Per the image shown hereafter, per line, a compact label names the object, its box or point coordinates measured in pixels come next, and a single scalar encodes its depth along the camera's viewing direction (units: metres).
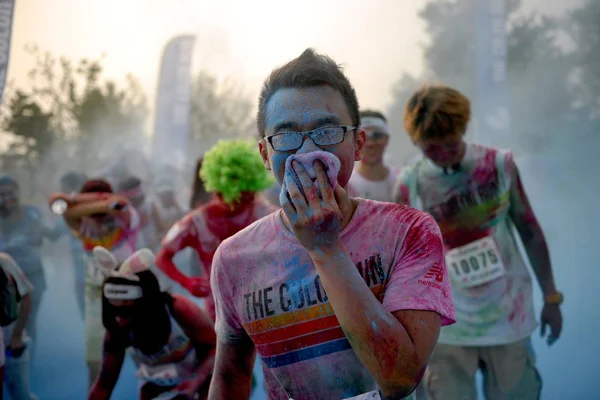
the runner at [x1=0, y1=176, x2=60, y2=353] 6.50
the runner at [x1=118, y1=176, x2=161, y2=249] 7.28
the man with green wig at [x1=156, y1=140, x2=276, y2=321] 4.07
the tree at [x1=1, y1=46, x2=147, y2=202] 11.66
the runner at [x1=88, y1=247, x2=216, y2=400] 3.33
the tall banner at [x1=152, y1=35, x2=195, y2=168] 11.66
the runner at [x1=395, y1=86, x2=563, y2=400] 3.46
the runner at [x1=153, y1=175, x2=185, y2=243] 8.62
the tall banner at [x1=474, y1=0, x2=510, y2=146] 8.42
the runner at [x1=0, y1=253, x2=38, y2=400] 4.00
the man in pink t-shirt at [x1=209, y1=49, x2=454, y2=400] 1.36
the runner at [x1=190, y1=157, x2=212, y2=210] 5.25
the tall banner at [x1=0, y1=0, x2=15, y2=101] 5.30
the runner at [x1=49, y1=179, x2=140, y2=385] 5.04
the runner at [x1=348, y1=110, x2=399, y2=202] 4.70
